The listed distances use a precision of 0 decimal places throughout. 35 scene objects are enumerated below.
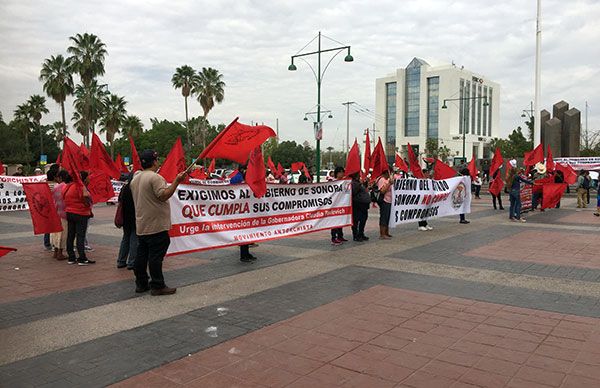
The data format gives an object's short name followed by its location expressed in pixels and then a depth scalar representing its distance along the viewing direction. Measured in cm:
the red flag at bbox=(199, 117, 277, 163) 662
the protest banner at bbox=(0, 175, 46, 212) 1539
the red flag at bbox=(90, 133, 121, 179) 1037
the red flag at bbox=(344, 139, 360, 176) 1086
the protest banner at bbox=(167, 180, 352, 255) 762
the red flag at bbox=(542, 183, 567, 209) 1769
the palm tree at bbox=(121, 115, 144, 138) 6162
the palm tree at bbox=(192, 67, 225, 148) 5184
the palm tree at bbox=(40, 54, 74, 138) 4512
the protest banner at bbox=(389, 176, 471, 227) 1164
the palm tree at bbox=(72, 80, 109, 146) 4584
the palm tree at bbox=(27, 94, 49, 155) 6084
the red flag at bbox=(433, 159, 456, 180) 1362
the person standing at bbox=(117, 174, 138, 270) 739
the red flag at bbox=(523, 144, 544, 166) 1738
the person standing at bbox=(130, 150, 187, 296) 617
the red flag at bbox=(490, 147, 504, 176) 1770
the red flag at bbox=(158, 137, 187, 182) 827
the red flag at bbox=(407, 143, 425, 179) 1264
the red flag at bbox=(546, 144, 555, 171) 1874
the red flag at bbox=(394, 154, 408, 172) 1366
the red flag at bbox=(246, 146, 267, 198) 833
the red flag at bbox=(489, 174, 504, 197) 1854
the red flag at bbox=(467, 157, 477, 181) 2111
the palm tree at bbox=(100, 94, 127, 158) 5359
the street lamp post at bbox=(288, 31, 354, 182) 2586
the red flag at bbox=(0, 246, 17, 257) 370
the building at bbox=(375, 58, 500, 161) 11744
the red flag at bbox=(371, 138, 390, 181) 1127
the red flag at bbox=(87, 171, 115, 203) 1067
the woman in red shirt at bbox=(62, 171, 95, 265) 858
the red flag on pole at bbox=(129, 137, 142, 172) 739
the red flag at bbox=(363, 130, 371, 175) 1177
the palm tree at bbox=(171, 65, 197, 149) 5059
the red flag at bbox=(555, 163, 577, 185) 1878
